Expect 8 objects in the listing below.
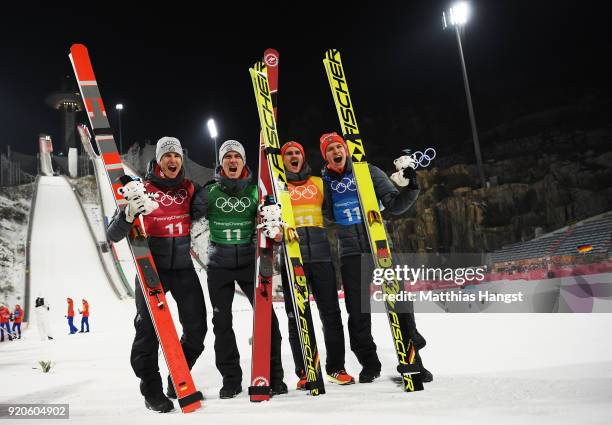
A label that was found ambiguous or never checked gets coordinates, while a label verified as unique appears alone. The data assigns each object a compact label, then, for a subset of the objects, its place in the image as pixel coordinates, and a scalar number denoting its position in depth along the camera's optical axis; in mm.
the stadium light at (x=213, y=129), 18469
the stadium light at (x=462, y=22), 15023
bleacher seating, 13541
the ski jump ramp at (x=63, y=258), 15875
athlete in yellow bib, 3539
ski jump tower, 48500
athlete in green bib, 3385
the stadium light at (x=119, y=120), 32431
